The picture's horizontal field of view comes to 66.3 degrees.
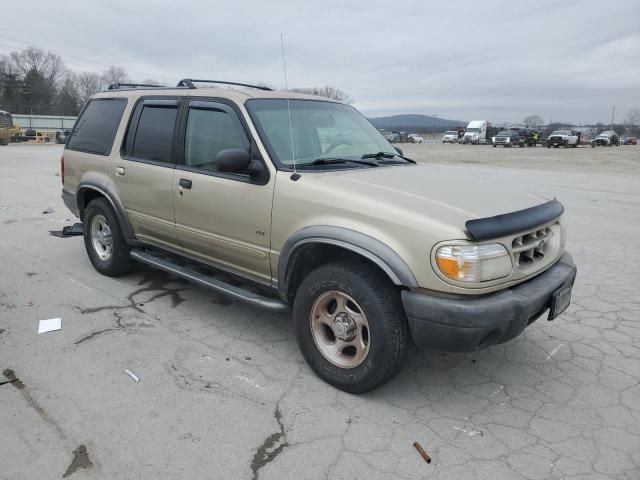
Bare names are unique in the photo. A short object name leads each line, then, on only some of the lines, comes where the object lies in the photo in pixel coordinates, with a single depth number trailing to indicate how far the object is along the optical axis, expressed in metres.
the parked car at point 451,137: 59.46
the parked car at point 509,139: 44.69
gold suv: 2.72
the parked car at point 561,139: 44.34
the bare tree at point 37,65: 70.56
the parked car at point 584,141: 52.09
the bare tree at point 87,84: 74.69
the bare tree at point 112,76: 71.41
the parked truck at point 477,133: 51.59
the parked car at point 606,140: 52.36
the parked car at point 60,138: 37.22
